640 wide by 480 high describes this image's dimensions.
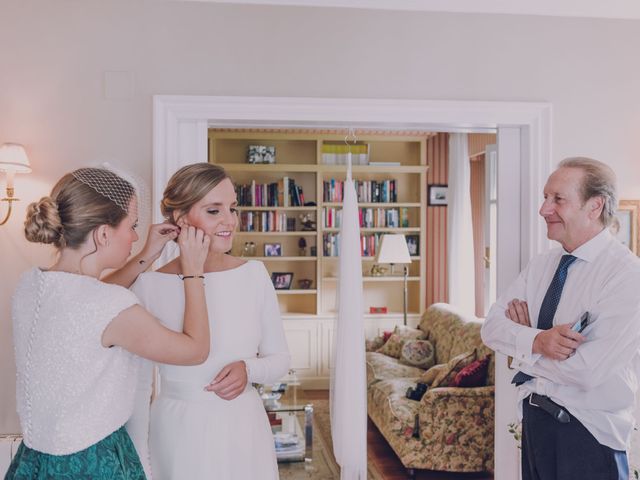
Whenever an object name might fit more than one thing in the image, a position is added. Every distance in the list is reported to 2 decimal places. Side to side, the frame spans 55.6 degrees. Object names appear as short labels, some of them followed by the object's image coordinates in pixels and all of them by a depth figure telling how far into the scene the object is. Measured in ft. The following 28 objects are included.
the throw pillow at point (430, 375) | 14.13
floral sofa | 12.21
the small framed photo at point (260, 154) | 20.72
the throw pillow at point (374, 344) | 19.25
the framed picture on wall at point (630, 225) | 9.73
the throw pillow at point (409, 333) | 18.05
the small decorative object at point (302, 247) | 21.16
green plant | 9.02
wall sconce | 8.11
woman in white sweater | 4.64
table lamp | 19.36
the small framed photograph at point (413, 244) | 21.35
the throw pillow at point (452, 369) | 13.04
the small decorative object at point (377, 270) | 21.20
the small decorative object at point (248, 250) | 21.06
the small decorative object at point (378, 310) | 21.04
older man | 6.31
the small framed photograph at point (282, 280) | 20.75
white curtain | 19.22
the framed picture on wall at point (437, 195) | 21.31
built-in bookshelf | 20.74
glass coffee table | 13.66
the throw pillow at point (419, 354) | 16.97
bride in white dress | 5.58
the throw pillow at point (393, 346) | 18.06
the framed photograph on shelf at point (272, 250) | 20.95
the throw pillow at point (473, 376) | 12.44
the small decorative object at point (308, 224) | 20.95
